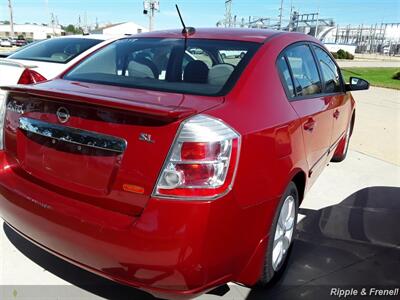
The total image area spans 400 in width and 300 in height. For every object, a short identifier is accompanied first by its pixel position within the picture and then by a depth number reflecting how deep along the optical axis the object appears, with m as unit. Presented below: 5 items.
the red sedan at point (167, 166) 1.97
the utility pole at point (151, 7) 25.19
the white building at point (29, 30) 110.00
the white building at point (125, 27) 74.19
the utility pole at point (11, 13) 53.15
